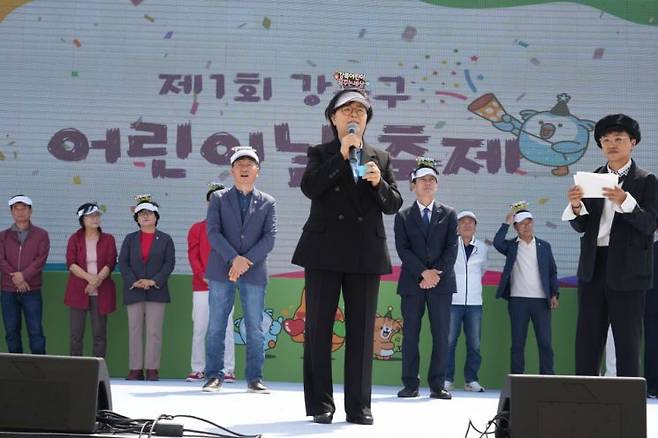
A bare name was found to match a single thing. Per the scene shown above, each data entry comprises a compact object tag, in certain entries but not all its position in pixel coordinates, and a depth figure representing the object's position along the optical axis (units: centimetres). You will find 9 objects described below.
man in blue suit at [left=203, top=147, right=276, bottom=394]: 655
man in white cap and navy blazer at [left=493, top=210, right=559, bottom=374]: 818
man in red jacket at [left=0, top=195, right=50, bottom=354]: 839
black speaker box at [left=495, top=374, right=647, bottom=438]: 322
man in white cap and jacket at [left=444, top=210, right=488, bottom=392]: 823
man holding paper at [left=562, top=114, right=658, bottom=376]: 456
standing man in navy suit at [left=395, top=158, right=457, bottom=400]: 697
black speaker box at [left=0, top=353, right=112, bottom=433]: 331
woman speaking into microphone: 454
